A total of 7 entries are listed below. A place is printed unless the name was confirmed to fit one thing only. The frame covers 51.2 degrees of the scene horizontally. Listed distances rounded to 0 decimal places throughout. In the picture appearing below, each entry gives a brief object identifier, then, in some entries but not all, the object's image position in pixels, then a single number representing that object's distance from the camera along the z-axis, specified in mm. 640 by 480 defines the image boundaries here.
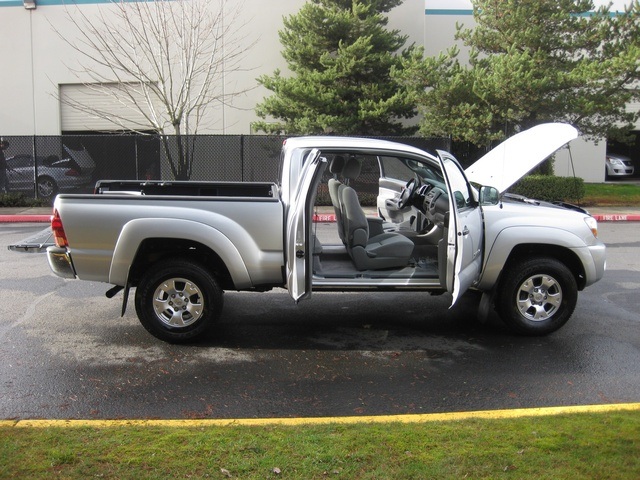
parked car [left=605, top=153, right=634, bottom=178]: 30047
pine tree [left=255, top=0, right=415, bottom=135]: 20828
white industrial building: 23922
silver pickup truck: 6016
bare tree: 19828
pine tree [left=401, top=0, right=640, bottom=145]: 18312
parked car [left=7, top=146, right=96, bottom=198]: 20188
